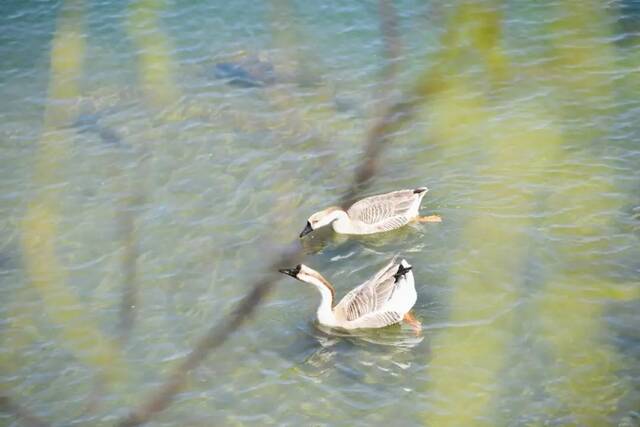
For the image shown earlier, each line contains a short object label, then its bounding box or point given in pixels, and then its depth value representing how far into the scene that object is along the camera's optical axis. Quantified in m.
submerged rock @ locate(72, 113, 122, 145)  16.03
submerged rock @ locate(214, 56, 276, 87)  17.09
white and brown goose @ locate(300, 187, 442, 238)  13.37
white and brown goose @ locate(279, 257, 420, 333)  11.73
